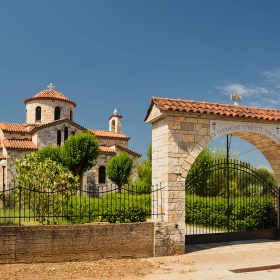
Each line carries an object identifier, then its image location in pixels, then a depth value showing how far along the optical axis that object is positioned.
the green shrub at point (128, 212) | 9.55
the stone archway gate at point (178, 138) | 8.73
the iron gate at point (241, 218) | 10.12
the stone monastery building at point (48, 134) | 27.22
